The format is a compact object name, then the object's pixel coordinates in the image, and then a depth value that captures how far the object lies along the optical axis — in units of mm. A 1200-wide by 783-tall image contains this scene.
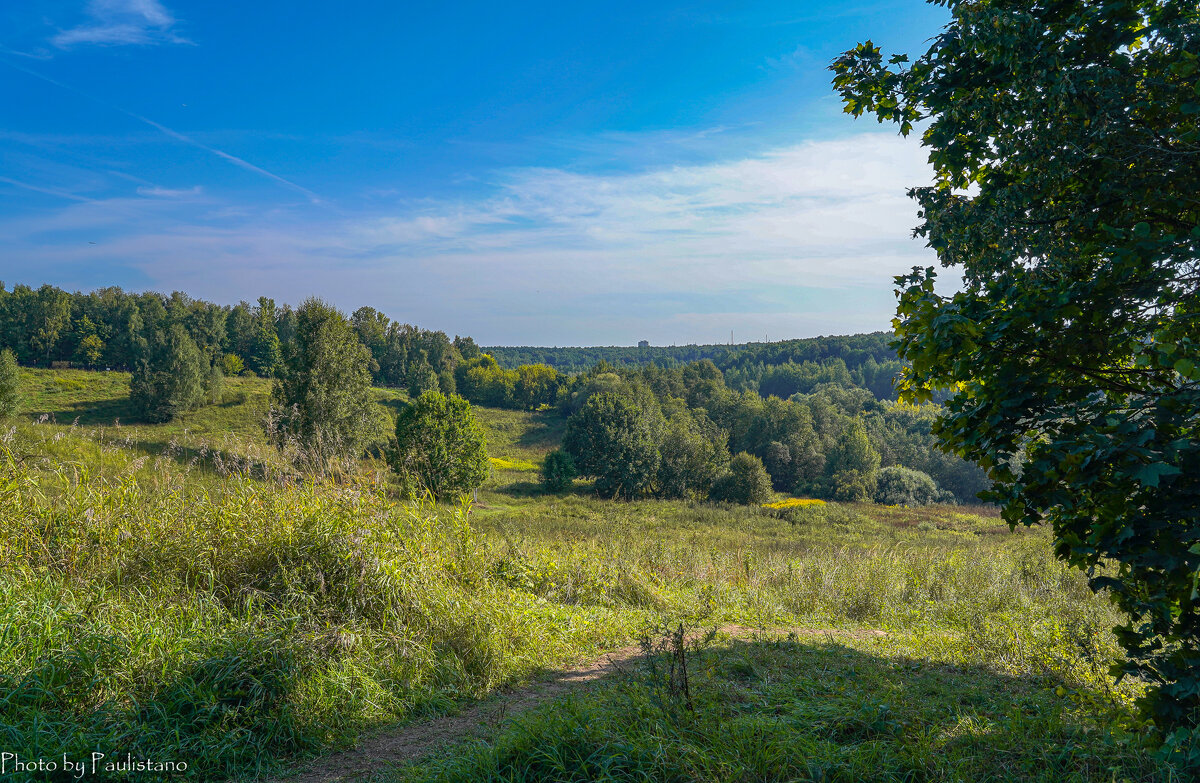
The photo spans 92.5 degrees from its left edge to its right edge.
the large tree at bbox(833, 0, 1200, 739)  2609
